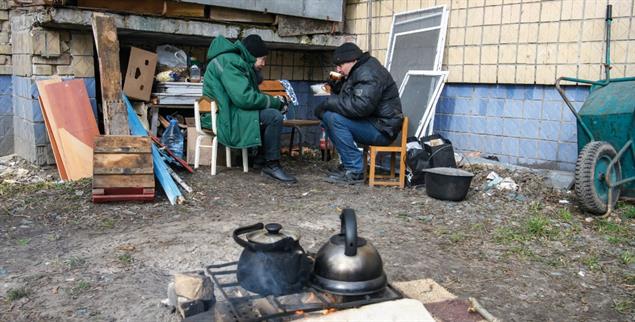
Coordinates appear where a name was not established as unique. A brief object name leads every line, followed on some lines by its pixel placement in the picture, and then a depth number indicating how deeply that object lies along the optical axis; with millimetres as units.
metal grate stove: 2012
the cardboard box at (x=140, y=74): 6473
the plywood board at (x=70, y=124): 5594
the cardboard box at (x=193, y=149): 6488
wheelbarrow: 4613
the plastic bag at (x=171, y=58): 7023
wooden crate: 4828
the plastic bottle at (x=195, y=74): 7090
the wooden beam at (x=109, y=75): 5633
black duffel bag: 5863
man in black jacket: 5832
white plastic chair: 5988
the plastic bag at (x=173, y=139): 6645
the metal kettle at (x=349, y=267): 2104
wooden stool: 5830
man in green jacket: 5820
